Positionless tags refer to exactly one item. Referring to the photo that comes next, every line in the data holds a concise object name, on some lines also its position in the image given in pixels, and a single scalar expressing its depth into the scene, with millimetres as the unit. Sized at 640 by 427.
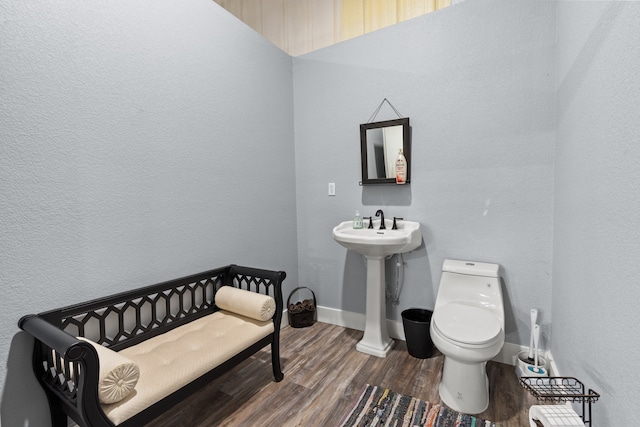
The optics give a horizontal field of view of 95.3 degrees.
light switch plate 2631
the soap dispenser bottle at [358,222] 2398
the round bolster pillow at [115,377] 1064
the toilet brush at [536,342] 1766
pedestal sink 2053
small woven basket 2641
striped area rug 1520
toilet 1527
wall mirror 2266
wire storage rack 1036
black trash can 2096
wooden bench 1069
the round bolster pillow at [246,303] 1772
